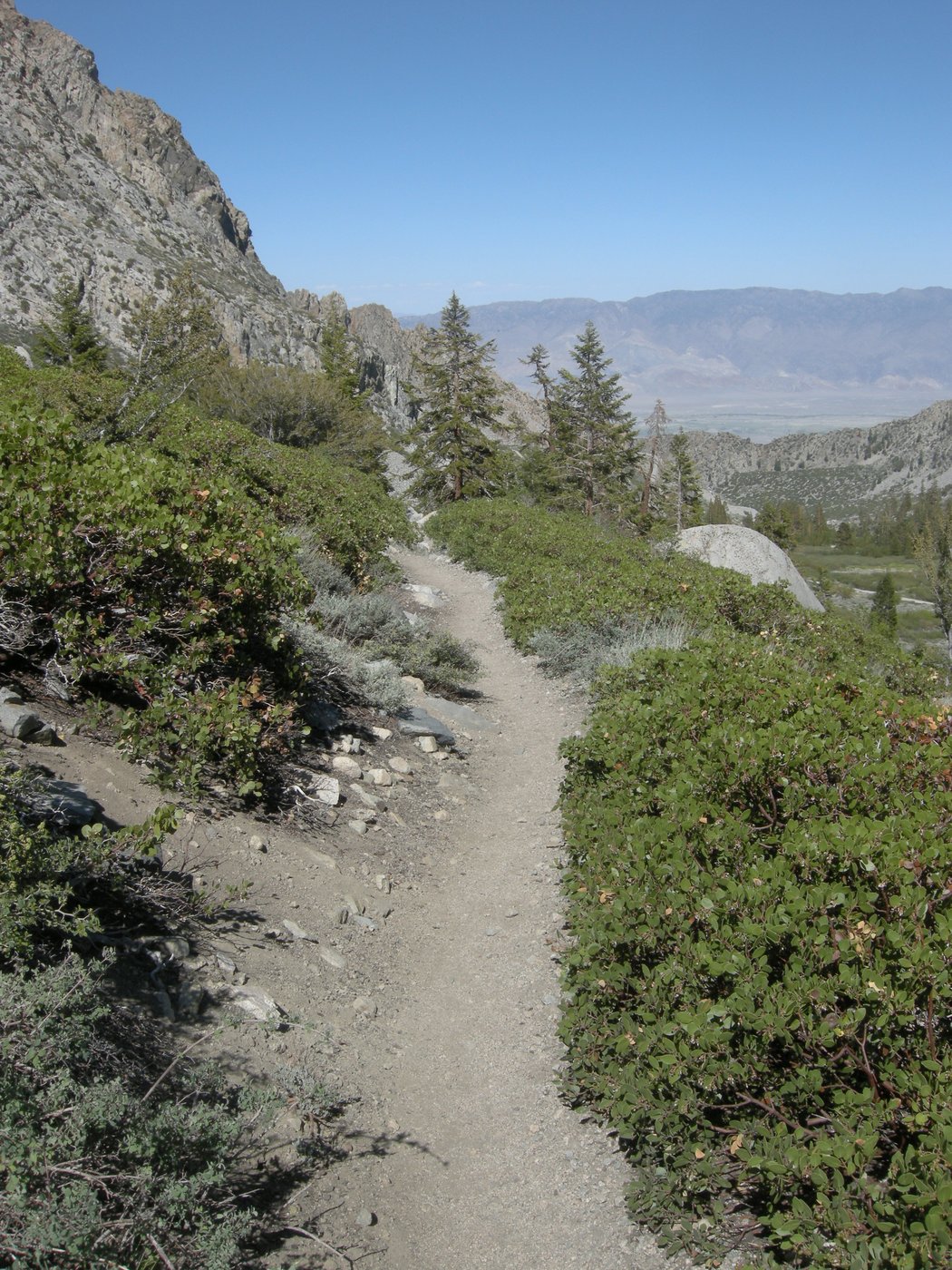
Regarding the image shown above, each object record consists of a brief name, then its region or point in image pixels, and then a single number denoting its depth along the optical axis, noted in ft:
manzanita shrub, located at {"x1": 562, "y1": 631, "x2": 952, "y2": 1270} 7.63
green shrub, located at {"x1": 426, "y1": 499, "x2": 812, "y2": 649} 33.55
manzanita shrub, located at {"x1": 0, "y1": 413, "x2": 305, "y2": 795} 15.05
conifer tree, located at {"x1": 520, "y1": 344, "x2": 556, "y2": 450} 126.31
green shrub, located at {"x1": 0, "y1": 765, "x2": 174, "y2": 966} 8.99
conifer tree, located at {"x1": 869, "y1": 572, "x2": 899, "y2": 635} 178.30
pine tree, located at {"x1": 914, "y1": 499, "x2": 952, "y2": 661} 173.78
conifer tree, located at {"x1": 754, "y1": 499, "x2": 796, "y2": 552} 212.64
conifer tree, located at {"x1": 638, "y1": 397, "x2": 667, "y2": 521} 110.32
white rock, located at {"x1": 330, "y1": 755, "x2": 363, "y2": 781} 21.07
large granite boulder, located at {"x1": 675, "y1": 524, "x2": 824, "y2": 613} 68.13
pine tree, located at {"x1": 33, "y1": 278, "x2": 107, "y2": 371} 112.47
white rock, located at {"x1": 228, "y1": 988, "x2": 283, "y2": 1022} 11.45
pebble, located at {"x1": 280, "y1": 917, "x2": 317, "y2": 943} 14.19
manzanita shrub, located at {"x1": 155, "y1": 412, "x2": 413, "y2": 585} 36.94
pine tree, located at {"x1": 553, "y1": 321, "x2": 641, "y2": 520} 112.37
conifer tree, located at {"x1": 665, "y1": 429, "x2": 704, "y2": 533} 151.53
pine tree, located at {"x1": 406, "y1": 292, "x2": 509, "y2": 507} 88.33
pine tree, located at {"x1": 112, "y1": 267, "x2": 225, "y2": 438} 47.01
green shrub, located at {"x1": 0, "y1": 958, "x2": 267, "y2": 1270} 6.31
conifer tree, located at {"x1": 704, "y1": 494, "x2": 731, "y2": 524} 314.14
